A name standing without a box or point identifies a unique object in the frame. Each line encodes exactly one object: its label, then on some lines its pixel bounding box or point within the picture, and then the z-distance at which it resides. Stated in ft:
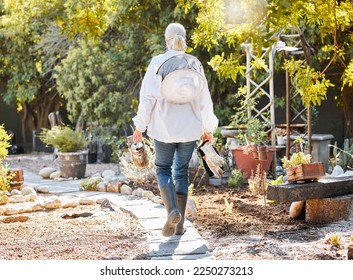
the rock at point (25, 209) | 40.38
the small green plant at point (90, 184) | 50.59
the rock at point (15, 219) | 37.25
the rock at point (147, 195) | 43.06
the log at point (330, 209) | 33.19
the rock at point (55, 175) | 60.97
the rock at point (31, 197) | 45.15
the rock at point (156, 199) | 40.62
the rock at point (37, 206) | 41.09
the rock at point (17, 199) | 44.28
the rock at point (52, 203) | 41.81
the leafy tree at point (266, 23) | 22.29
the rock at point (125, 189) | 47.09
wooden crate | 33.27
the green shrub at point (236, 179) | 49.65
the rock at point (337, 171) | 45.57
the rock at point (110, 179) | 51.13
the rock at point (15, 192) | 47.50
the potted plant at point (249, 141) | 50.98
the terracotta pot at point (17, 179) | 49.19
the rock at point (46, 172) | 62.65
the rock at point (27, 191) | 47.44
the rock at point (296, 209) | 34.47
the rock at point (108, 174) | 56.84
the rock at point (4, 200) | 43.48
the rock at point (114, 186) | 48.46
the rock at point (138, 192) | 44.64
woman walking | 28.84
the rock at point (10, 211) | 39.54
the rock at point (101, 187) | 49.77
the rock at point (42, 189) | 50.59
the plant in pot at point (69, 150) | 59.79
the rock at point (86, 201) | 42.86
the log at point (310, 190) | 32.31
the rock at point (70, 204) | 42.22
